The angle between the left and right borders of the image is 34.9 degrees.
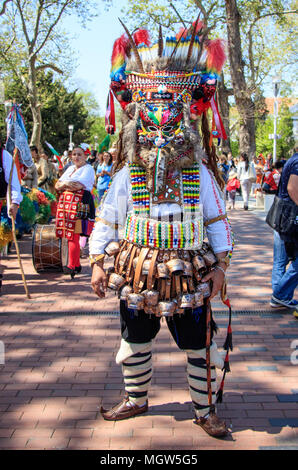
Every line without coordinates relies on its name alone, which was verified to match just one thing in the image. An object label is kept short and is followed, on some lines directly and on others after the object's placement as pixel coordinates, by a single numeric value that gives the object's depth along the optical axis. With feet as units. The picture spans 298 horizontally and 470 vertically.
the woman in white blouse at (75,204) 22.25
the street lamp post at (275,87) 55.49
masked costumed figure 9.02
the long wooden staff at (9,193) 18.24
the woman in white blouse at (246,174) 49.88
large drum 22.88
